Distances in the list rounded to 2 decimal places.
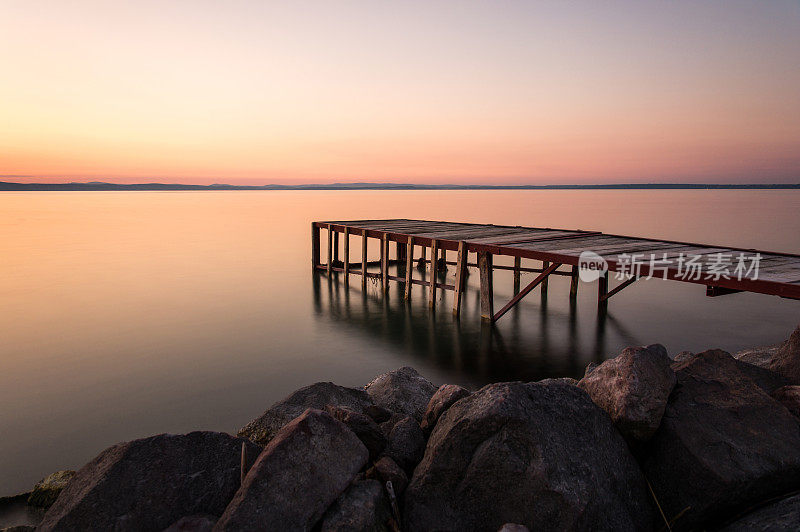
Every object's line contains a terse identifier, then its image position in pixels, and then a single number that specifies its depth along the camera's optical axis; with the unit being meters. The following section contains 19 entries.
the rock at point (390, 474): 4.29
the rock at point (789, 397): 4.80
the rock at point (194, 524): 3.75
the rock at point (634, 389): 4.38
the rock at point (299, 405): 5.44
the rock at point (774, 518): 3.62
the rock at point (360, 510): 3.81
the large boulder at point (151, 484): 3.91
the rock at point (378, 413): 5.63
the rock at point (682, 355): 7.96
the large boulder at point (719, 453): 4.05
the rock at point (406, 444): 4.56
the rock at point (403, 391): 6.27
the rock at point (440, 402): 4.81
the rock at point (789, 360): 5.81
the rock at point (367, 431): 4.59
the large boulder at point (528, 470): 3.79
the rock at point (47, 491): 5.59
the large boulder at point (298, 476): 3.64
